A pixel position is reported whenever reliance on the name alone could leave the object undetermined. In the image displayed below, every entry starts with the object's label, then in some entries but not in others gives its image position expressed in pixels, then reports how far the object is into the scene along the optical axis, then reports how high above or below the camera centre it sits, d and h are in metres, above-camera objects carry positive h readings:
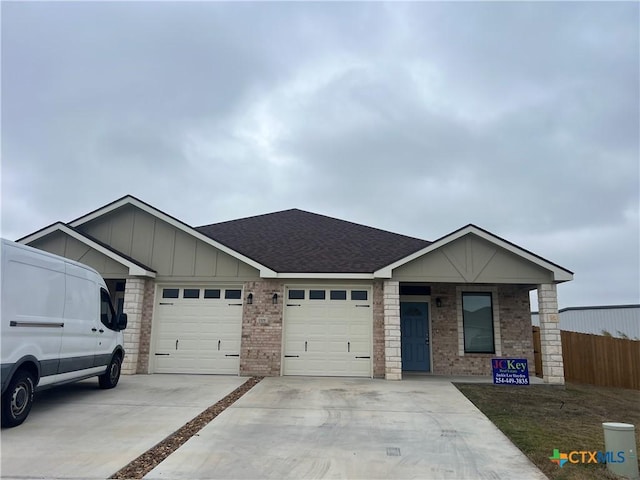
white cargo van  5.77 -0.18
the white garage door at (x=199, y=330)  12.12 -0.43
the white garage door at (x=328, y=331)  12.12 -0.40
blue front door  13.61 -0.55
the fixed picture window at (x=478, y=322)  13.40 -0.06
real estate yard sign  10.23 -1.26
